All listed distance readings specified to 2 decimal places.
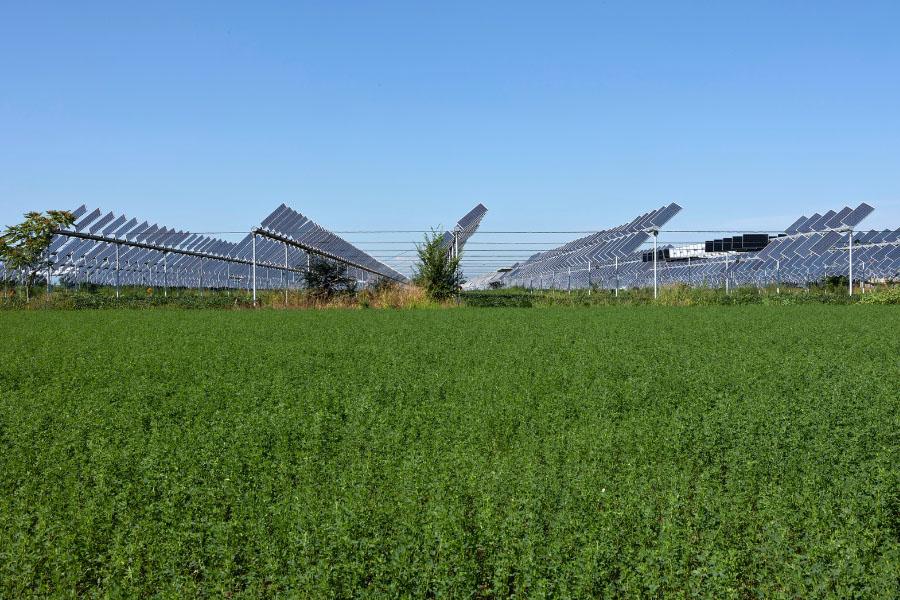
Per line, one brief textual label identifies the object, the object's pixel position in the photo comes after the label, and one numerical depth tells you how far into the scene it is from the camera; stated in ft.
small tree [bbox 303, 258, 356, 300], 98.78
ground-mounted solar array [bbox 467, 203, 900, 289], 119.24
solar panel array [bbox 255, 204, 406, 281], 94.38
